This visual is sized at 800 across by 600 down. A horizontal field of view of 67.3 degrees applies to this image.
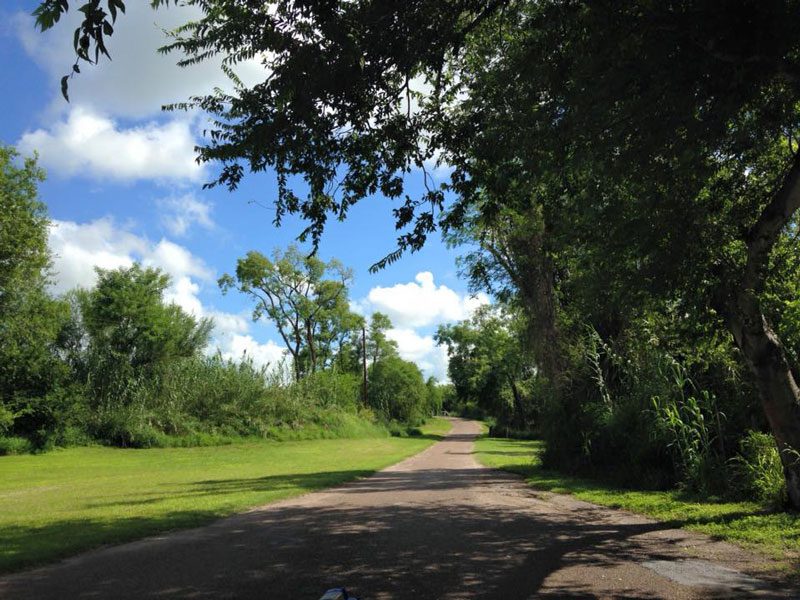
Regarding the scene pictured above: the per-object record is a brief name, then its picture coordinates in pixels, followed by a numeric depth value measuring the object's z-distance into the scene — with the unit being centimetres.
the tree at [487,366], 5181
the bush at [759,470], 973
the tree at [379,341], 8262
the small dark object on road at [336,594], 265
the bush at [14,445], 2889
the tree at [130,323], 3925
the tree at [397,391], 7675
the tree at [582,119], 535
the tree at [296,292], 6381
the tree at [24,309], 2904
